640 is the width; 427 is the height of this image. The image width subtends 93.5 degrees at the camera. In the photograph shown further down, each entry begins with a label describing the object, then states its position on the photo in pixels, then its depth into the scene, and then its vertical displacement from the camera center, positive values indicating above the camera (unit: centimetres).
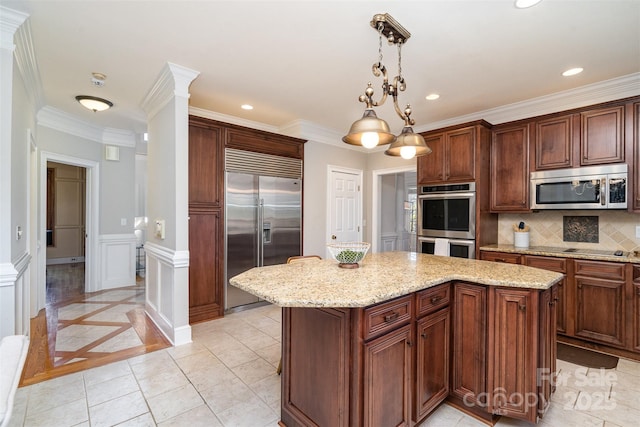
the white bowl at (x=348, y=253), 210 -28
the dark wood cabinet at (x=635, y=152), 282 +58
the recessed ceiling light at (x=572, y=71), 286 +137
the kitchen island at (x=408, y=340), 147 -73
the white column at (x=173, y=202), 290 +11
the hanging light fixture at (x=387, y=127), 180 +54
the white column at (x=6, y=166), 203 +31
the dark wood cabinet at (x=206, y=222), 354 -11
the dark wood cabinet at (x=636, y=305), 266 -82
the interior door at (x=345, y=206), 504 +12
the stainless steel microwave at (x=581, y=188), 293 +27
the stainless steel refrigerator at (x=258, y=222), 385 -13
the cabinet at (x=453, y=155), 362 +74
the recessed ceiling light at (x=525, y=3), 192 +136
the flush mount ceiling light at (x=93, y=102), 348 +129
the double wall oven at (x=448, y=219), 365 -7
